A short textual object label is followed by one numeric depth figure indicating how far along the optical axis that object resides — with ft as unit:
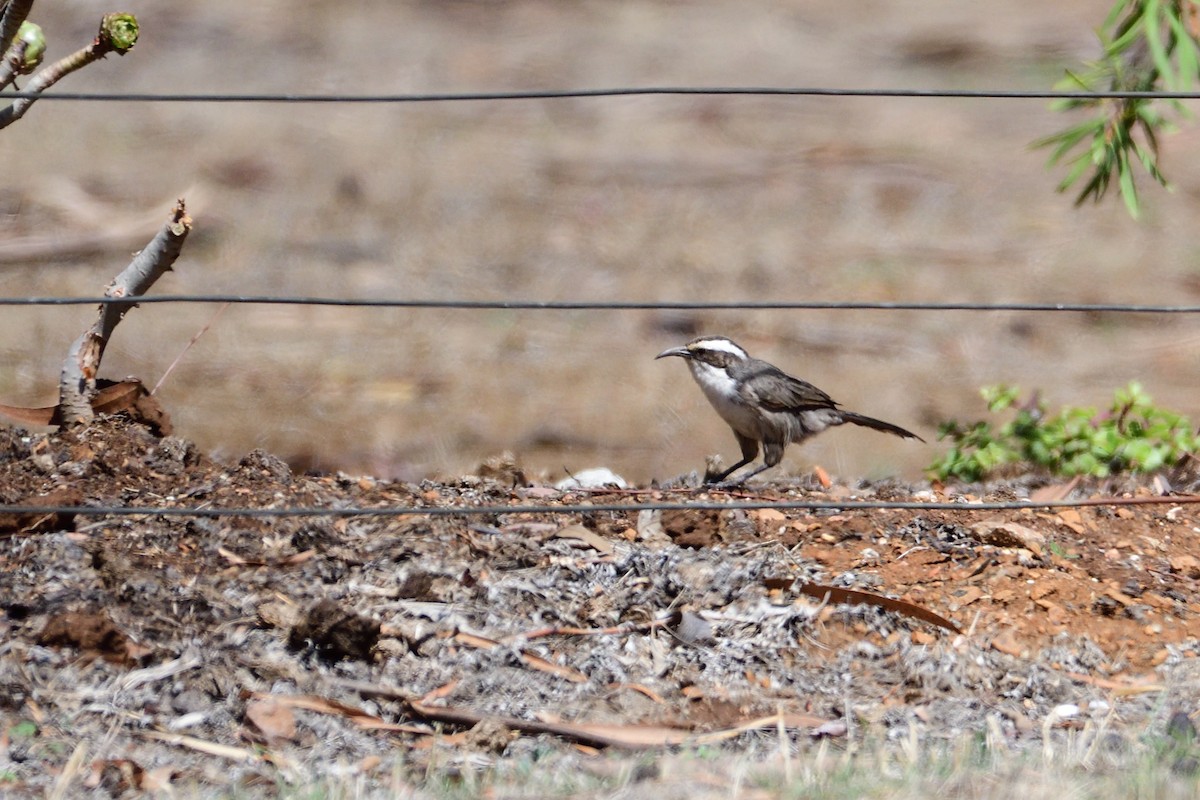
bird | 42.73
